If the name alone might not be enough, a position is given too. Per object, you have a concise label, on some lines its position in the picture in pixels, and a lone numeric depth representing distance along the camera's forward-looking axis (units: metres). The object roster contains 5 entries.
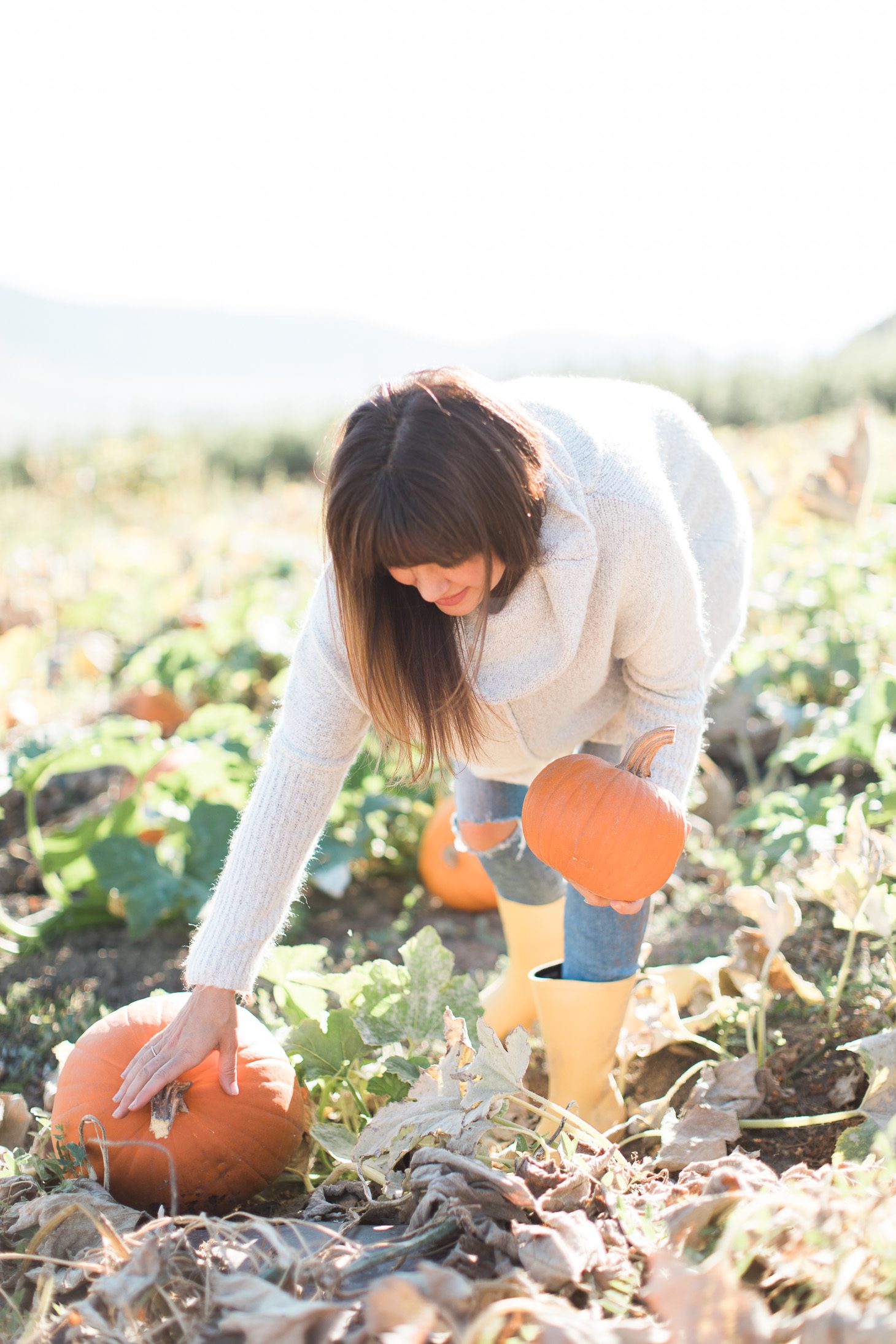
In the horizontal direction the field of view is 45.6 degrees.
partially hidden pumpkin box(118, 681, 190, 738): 4.03
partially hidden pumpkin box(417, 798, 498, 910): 2.93
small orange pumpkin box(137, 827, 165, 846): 3.12
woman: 1.29
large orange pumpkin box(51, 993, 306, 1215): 1.54
